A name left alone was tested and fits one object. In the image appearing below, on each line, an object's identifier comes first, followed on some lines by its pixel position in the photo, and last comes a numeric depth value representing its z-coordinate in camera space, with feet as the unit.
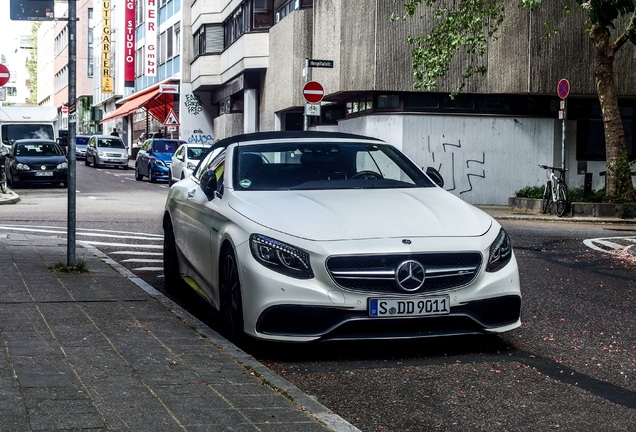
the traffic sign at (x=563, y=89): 85.30
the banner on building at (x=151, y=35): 230.27
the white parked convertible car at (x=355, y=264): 23.13
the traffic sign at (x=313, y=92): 81.76
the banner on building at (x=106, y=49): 288.10
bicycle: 81.20
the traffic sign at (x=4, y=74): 91.71
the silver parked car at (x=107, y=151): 184.55
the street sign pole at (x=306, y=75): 79.33
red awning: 207.92
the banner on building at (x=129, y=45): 253.85
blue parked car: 137.49
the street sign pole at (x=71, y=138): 36.65
